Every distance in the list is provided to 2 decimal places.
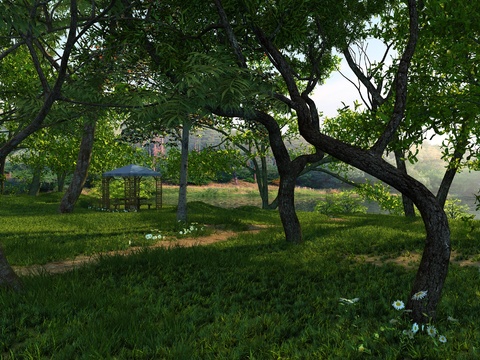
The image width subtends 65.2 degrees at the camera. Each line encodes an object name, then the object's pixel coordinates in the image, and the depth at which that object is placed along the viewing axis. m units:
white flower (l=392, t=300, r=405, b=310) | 4.67
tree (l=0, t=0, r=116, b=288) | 5.30
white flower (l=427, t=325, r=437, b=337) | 4.19
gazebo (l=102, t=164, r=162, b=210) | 23.41
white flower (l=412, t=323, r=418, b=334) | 4.23
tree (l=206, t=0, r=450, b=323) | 4.82
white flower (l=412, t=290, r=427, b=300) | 4.58
